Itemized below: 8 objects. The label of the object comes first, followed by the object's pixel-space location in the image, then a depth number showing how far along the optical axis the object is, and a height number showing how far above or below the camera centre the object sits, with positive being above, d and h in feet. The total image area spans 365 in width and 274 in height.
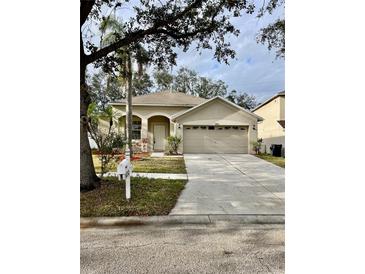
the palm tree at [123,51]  27.40 +9.15
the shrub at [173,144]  57.72 -1.53
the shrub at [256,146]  60.08 -2.12
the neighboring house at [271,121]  60.49 +4.08
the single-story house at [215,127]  60.39 +2.25
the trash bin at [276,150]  56.49 -2.92
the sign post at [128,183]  18.39 -3.19
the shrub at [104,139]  21.81 -0.16
